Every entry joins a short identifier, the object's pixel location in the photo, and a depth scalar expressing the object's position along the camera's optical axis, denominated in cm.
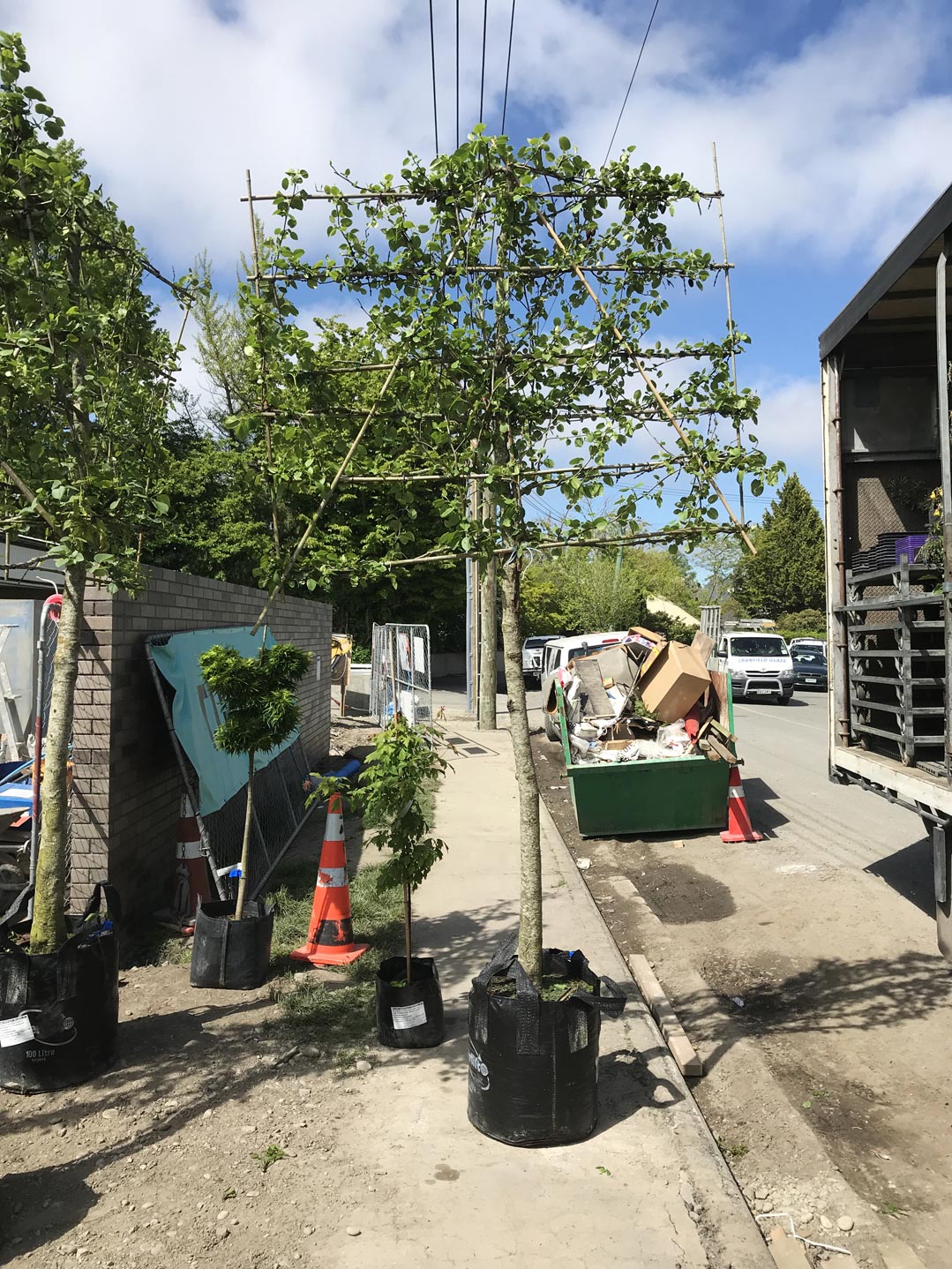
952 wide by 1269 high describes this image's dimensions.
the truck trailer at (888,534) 547
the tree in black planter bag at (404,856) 438
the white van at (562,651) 1499
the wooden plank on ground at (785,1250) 298
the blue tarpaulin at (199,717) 606
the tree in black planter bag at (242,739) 495
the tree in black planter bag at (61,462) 373
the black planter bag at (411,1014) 436
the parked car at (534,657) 2889
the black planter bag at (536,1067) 349
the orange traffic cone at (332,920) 557
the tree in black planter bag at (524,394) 355
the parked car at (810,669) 2841
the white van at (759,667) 2283
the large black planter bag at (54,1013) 388
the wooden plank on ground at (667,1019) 439
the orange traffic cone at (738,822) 887
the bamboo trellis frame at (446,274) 375
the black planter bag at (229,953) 499
